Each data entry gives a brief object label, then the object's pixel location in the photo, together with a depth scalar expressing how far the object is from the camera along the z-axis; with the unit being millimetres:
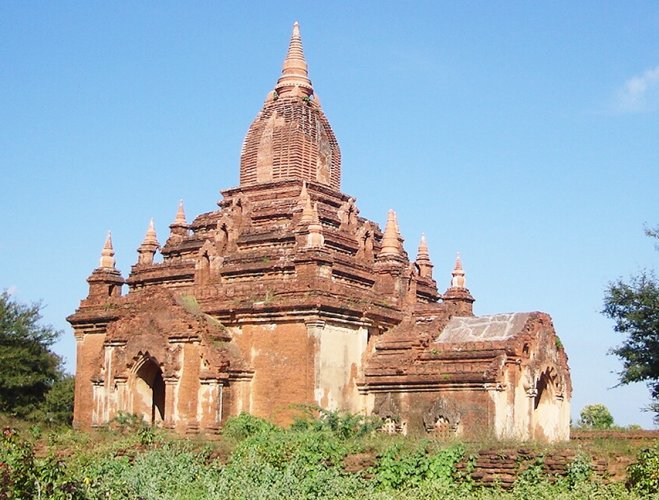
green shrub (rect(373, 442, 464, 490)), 17609
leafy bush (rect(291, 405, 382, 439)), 23547
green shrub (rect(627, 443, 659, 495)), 16016
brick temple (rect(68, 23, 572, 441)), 25203
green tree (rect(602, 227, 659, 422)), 31828
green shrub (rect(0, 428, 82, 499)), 13461
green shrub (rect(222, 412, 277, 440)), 24591
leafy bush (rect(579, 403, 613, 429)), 45500
